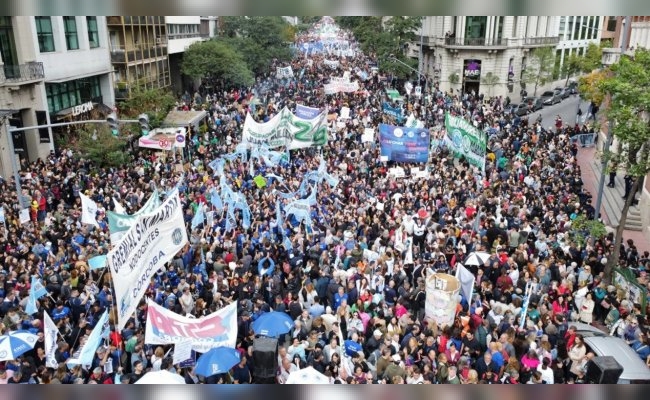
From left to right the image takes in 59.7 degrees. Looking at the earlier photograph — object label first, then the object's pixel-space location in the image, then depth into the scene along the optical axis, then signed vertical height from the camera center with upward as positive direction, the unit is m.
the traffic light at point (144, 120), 18.54 -3.02
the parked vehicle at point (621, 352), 9.49 -5.61
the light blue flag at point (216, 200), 17.02 -5.05
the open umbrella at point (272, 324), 10.44 -5.33
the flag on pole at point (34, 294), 11.30 -5.28
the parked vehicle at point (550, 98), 46.16 -5.90
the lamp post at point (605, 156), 14.60 -3.25
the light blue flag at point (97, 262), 12.87 -5.16
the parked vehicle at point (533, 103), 43.47 -6.01
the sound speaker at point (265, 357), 9.02 -5.08
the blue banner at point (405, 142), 21.64 -4.35
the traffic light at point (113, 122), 19.47 -3.24
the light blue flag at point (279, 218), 15.80 -5.20
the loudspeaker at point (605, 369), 8.04 -4.73
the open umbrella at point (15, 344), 9.61 -5.30
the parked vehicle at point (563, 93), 48.12 -5.74
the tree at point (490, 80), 51.00 -4.81
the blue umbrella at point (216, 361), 9.23 -5.31
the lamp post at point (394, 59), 51.19 -3.11
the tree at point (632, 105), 13.37 -1.88
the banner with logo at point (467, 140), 21.17 -4.22
